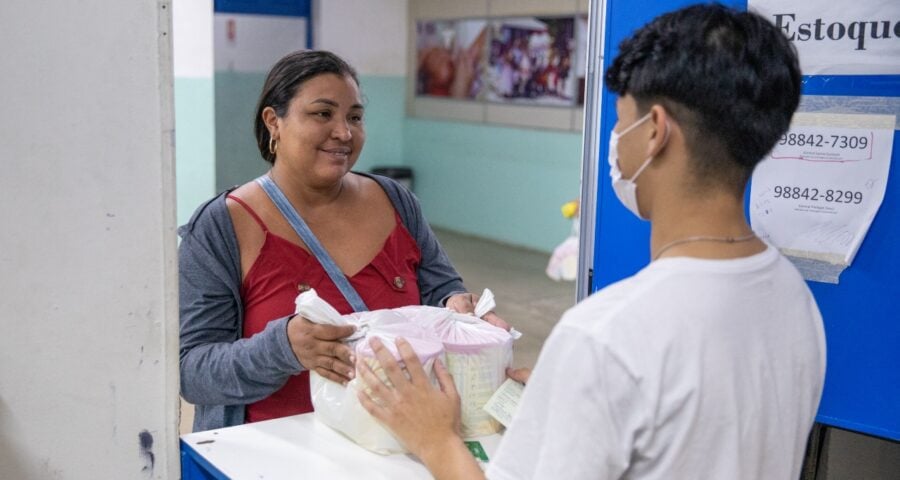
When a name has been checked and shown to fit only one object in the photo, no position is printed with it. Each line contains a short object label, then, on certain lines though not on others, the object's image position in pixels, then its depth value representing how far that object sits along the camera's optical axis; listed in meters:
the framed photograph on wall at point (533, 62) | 7.74
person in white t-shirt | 1.03
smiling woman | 1.91
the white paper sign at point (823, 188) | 1.80
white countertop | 1.54
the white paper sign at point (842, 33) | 1.75
